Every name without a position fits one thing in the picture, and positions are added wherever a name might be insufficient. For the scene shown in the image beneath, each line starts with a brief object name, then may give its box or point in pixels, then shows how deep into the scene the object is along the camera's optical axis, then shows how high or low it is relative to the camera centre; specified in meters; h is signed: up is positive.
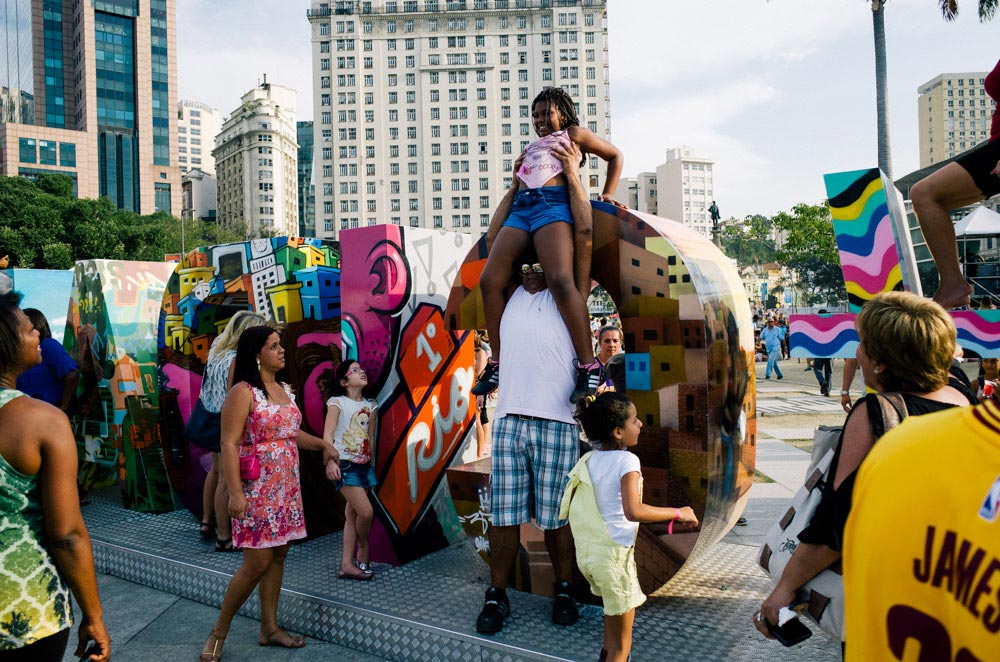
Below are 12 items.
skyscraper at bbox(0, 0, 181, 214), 94.81 +32.99
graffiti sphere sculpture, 3.95 -0.33
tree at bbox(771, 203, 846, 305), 35.62 +4.10
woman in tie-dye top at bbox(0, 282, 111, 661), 2.36 -0.71
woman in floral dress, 3.89 -0.90
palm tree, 16.38 +5.08
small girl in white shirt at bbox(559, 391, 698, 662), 3.15 -0.90
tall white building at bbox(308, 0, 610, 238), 96.69 +31.23
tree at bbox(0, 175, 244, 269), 36.97 +5.38
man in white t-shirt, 3.93 -0.71
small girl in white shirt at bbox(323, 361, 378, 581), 4.92 -0.94
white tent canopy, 15.35 +1.94
